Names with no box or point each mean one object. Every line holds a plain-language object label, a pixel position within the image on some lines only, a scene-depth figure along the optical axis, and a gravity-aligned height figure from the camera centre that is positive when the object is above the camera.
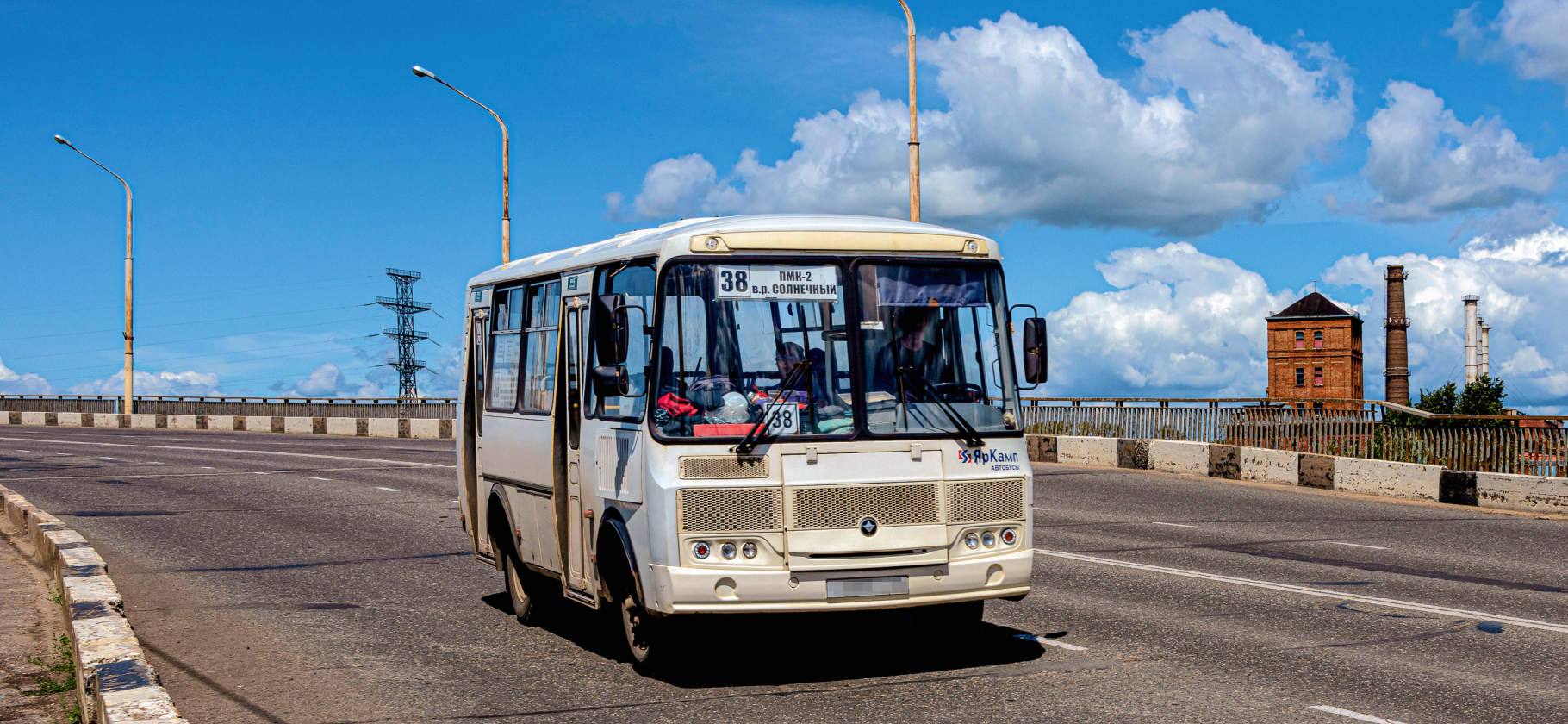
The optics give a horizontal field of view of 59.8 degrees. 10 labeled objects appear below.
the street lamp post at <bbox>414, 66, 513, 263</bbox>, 34.47 +4.76
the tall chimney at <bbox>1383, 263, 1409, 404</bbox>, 84.19 +1.91
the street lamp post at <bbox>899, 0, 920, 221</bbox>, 24.27 +3.87
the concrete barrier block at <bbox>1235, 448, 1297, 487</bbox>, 21.42 -1.24
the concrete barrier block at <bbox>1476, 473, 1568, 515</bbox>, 17.25 -1.36
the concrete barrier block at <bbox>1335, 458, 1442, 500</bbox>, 18.97 -1.30
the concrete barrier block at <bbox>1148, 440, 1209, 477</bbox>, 23.27 -1.20
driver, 7.29 +0.18
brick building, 120.31 +3.33
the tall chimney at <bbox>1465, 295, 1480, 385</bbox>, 89.04 +3.39
